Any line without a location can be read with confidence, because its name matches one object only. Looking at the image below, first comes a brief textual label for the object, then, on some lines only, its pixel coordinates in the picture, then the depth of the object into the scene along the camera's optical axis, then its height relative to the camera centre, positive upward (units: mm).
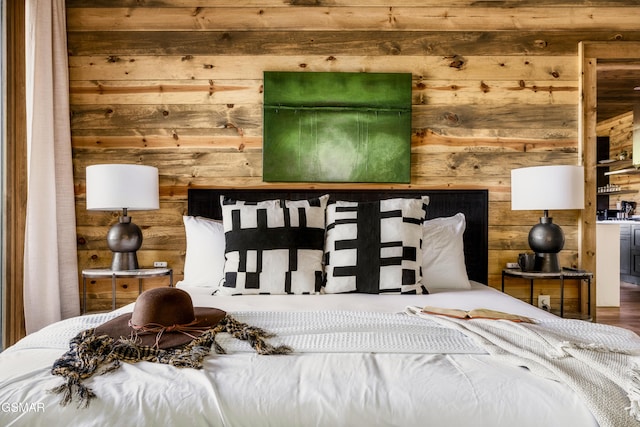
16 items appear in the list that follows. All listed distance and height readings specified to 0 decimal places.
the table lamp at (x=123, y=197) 2633 +30
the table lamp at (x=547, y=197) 2676 +6
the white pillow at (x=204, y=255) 2428 -296
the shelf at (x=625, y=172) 6305 +382
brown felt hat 1271 -366
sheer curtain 2746 +156
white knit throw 962 -410
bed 955 -417
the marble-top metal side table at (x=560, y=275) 2727 -470
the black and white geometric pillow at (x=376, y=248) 2170 -243
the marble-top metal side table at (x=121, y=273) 2652 -427
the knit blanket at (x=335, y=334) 1230 -399
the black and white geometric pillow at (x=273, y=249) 2166 -239
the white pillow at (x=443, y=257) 2430 -321
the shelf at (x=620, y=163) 6574 +521
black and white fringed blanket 995 -394
